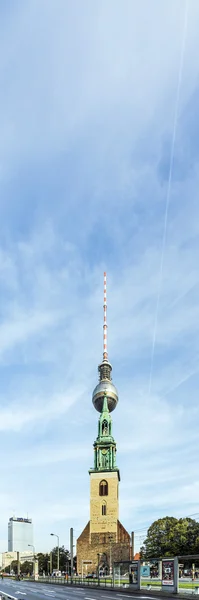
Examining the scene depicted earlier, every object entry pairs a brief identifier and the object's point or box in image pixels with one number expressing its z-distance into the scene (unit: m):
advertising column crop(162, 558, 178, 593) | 45.47
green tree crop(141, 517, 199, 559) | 108.44
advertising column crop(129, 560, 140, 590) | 56.00
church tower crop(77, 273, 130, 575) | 127.88
